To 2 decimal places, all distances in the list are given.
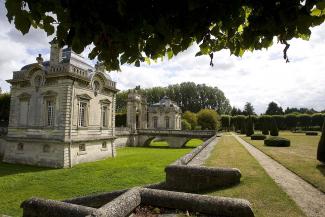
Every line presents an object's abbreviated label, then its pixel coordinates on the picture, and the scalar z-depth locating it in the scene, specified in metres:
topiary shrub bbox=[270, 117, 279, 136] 38.09
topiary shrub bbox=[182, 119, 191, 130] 64.12
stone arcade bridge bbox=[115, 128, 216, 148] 41.81
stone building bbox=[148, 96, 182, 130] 57.69
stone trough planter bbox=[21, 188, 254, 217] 5.83
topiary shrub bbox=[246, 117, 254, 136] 41.94
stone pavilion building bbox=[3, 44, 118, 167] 22.16
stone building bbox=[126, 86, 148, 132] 44.66
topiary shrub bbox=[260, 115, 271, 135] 41.03
